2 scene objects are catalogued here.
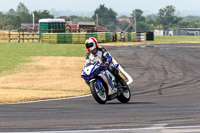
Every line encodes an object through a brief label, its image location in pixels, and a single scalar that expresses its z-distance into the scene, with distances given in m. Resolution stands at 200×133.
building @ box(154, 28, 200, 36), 165.25
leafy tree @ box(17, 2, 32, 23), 196.80
